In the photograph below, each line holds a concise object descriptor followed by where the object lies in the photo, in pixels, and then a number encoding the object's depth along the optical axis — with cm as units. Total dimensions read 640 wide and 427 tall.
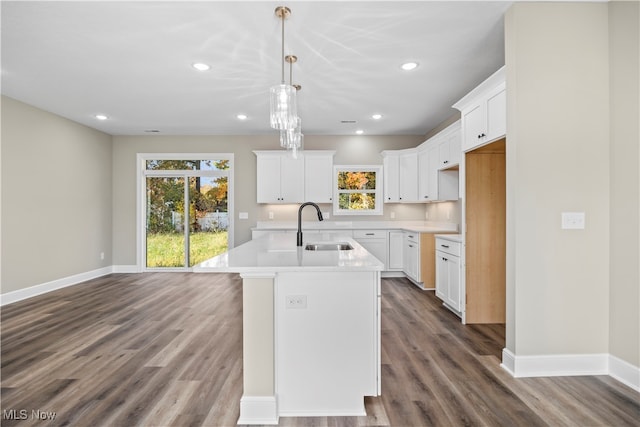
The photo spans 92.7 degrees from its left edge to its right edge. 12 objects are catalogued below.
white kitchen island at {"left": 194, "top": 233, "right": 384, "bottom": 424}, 172
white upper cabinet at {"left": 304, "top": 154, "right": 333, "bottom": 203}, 558
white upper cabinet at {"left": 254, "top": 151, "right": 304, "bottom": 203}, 556
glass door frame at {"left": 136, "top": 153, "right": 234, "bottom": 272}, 582
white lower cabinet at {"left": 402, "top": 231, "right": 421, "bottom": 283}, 462
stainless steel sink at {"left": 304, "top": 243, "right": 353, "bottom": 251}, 271
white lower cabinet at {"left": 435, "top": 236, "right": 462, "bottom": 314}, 338
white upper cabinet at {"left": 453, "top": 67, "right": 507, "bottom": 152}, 252
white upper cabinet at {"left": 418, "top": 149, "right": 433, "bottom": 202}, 497
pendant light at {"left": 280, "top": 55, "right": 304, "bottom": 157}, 289
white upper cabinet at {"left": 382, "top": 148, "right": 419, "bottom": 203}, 540
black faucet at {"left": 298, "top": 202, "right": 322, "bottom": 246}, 253
